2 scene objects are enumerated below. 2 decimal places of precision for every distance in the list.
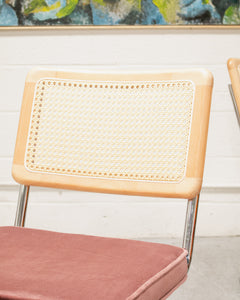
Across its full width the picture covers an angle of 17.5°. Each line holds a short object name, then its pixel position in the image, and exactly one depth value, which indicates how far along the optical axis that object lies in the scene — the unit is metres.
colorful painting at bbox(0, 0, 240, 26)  3.29
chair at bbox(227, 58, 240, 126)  2.03
